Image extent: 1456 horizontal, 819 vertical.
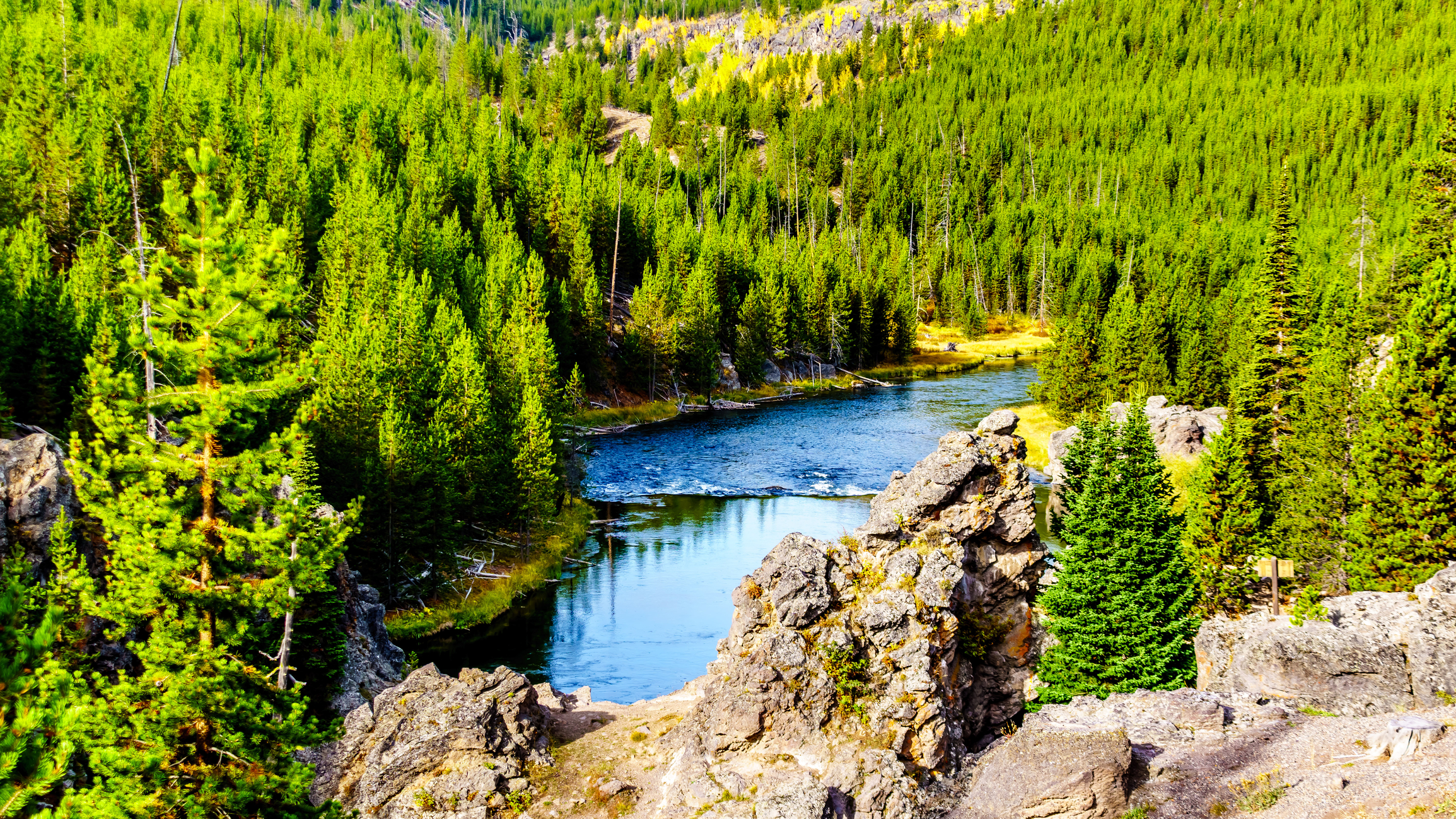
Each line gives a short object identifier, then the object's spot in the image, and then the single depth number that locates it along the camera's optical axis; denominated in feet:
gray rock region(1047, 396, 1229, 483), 205.36
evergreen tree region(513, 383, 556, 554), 172.86
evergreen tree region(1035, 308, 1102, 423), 274.36
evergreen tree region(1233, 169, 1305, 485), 154.40
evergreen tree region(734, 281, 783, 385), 364.38
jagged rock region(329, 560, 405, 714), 111.45
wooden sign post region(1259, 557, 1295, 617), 116.98
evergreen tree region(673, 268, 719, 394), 335.47
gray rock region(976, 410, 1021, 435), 107.14
